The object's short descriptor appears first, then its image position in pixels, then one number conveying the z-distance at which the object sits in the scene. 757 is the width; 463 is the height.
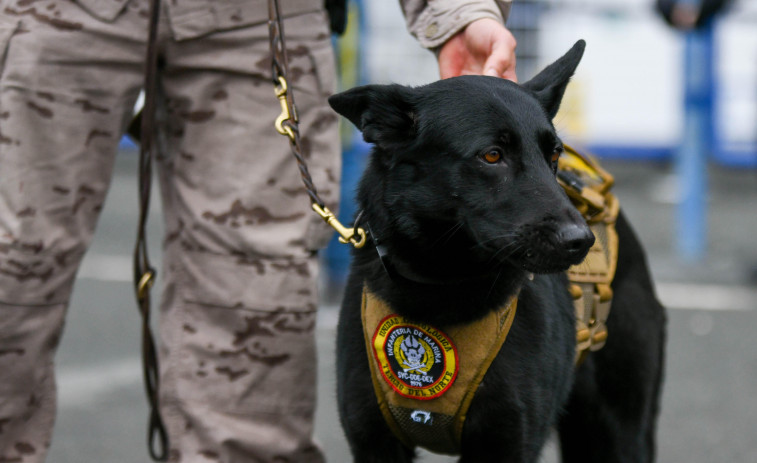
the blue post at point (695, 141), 8.08
